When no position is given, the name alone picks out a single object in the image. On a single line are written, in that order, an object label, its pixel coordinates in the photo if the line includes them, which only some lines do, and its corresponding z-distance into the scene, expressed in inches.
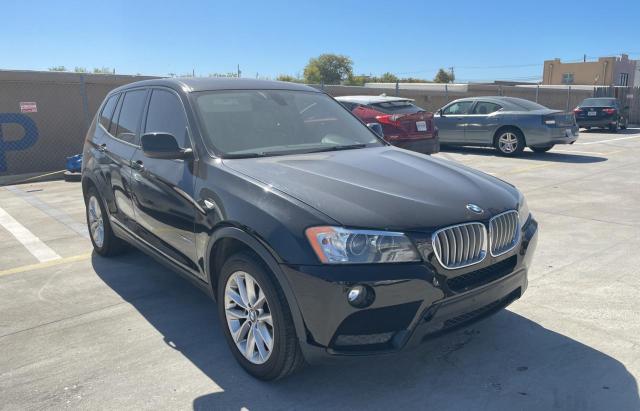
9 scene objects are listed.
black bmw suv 104.6
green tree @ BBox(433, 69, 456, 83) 3361.2
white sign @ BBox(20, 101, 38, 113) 431.2
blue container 426.0
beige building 2358.5
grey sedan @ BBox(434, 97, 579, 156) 498.0
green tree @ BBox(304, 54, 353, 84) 3105.3
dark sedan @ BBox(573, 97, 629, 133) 818.2
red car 436.5
